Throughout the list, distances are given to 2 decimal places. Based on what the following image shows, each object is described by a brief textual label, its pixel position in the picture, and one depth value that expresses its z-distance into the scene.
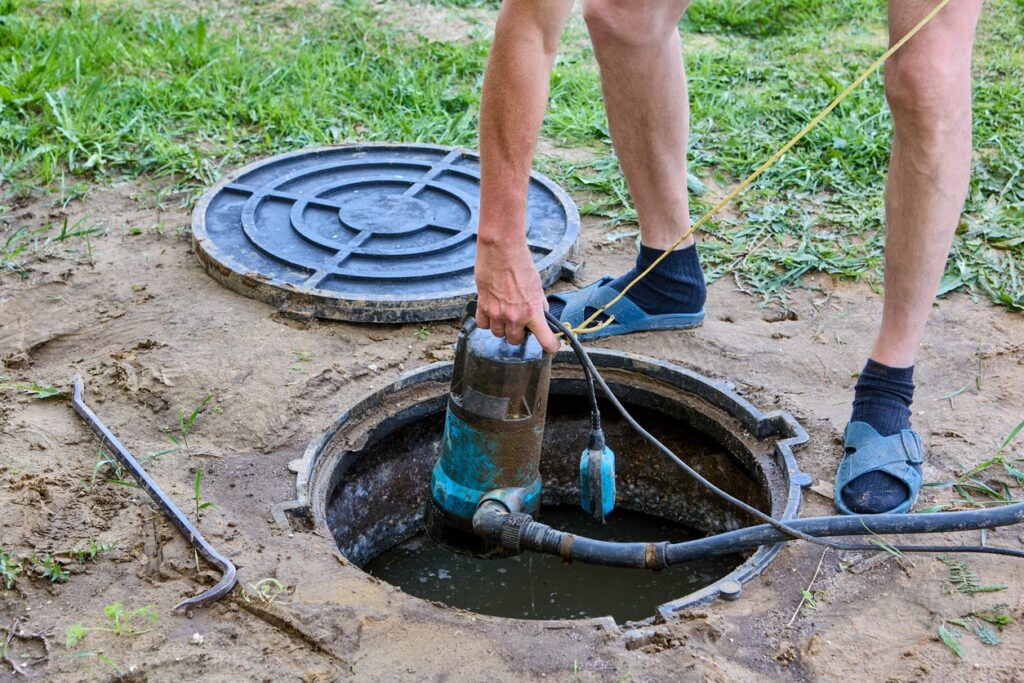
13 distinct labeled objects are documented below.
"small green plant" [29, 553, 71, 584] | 2.13
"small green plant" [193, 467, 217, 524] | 2.33
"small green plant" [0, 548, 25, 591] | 2.12
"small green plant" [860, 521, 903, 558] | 2.18
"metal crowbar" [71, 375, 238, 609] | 2.08
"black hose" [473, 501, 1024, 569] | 2.11
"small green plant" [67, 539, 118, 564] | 2.19
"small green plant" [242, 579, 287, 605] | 2.09
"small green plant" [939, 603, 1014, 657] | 2.03
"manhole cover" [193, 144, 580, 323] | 3.06
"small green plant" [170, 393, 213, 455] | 2.57
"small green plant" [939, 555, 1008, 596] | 2.15
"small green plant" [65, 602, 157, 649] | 1.98
